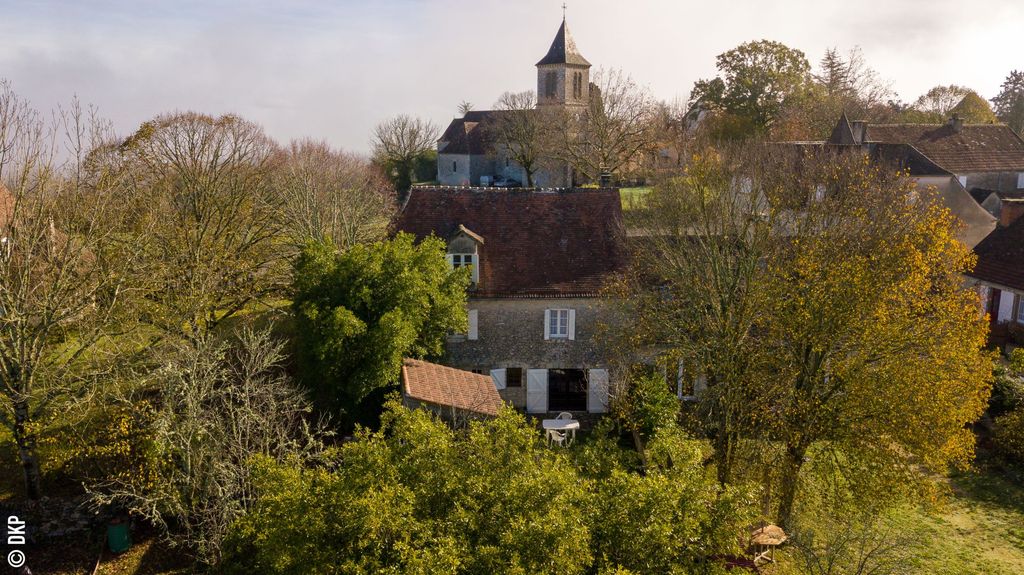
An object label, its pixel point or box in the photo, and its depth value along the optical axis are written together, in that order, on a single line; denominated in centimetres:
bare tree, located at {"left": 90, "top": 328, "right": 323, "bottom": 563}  1573
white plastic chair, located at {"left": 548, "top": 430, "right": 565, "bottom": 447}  2129
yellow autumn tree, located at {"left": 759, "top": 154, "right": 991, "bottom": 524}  1672
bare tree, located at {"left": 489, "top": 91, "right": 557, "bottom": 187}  6262
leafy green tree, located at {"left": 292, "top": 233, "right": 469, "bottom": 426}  2083
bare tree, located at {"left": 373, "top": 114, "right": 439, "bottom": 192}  7206
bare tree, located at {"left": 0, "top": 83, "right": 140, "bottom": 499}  1870
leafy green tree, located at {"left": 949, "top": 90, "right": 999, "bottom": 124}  6387
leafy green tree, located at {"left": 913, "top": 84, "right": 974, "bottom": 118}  7019
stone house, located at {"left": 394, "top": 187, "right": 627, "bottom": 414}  2555
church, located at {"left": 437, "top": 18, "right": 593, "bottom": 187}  7125
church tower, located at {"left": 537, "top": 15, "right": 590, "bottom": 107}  7138
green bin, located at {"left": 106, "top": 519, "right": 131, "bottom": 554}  1723
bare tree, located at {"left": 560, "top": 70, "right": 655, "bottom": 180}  5438
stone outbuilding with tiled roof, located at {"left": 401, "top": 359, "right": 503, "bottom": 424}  1934
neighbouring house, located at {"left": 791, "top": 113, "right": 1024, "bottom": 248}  4466
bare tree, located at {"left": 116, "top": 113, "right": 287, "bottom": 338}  2492
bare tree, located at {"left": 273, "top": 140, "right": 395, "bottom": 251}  3288
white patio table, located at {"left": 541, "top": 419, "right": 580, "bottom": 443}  2339
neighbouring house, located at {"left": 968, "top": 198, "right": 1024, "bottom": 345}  2841
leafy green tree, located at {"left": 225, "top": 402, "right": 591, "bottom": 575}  999
